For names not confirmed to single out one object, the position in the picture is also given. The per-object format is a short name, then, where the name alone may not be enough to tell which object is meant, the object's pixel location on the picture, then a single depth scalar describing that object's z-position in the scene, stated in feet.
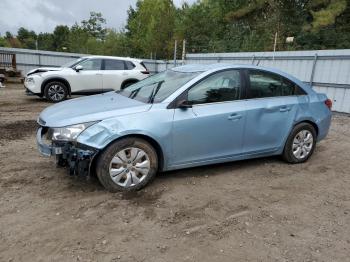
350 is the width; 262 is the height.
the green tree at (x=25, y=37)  251.44
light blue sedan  12.67
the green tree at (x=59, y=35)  223.98
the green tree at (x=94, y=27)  153.38
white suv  35.45
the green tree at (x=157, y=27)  99.25
